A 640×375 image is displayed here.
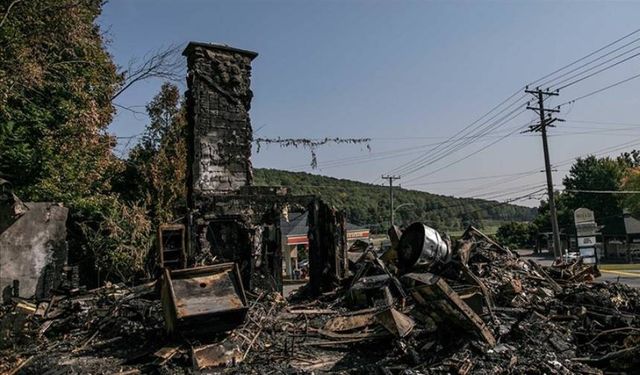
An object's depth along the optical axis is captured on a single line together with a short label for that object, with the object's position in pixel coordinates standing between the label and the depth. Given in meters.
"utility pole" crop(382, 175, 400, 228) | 42.87
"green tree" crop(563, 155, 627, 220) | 47.63
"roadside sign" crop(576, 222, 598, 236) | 24.59
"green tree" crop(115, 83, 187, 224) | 19.11
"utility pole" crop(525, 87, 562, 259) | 23.66
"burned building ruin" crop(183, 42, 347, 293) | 10.23
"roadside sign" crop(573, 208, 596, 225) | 27.42
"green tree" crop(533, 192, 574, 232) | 49.28
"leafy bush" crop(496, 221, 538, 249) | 55.88
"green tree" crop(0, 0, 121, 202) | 11.73
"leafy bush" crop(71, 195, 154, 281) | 14.27
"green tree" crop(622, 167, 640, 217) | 37.81
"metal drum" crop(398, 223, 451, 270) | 9.38
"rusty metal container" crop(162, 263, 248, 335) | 5.73
